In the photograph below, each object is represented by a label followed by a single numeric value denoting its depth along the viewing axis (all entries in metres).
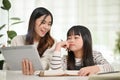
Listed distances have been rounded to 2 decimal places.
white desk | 1.34
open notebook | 1.47
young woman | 2.00
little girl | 1.80
